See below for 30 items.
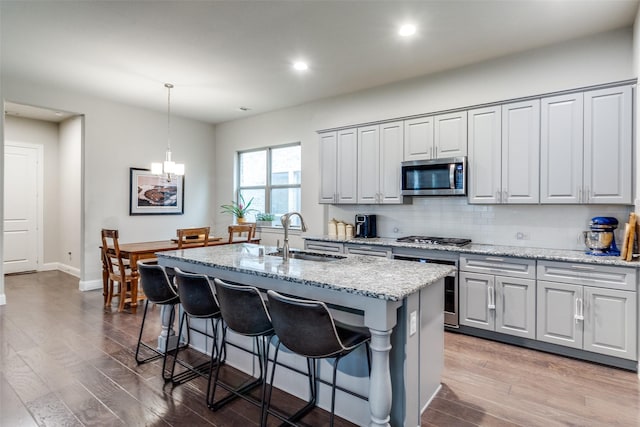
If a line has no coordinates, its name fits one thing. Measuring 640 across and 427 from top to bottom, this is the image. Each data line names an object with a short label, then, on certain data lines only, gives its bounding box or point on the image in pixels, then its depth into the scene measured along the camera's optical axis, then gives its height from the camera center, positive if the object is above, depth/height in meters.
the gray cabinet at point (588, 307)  2.76 -0.81
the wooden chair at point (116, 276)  4.35 -0.86
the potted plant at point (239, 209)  6.46 +0.00
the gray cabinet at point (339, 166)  4.72 +0.60
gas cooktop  3.82 -0.34
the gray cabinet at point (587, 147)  3.02 +0.57
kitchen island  1.81 -0.63
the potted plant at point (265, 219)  6.26 -0.18
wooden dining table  4.37 -0.55
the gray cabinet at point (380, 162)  4.34 +0.60
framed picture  5.87 +0.26
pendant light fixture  4.51 +0.55
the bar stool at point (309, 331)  1.72 -0.62
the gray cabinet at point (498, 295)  3.19 -0.81
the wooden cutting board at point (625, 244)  2.81 -0.27
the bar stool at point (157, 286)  2.71 -0.61
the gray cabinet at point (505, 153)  3.45 +0.59
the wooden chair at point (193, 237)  4.64 -0.41
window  5.95 +0.56
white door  6.45 +0.05
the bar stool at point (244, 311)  2.05 -0.61
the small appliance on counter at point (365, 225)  4.71 -0.21
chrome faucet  2.69 -0.16
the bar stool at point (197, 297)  2.38 -0.60
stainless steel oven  3.57 -0.76
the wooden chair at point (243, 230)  5.21 -0.33
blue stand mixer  3.08 -0.23
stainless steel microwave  3.81 +0.38
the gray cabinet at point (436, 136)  3.86 +0.84
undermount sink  2.90 -0.40
